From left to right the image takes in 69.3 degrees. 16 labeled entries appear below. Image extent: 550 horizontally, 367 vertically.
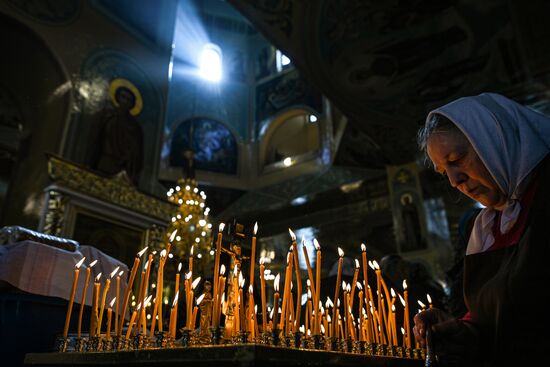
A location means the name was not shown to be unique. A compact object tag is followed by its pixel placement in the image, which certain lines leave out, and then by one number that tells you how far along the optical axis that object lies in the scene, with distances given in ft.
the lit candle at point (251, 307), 5.14
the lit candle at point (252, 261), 5.00
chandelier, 25.49
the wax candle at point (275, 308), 4.55
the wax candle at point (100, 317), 5.61
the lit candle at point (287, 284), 5.14
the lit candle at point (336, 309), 4.85
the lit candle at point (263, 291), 4.89
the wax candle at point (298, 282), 4.57
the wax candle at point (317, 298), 4.95
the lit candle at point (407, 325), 5.78
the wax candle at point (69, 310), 5.77
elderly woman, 3.44
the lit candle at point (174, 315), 5.06
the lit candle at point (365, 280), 5.33
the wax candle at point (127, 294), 5.33
